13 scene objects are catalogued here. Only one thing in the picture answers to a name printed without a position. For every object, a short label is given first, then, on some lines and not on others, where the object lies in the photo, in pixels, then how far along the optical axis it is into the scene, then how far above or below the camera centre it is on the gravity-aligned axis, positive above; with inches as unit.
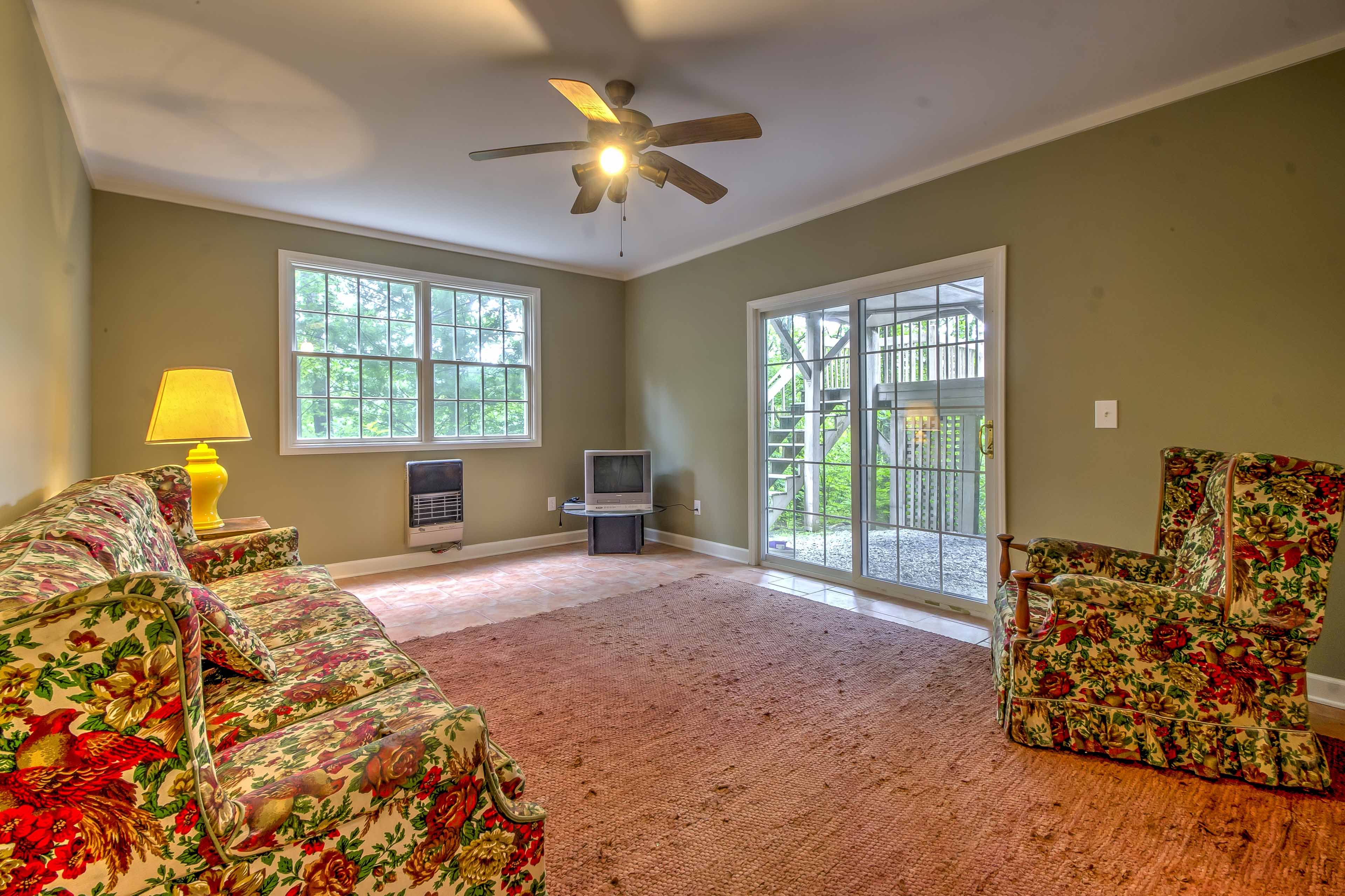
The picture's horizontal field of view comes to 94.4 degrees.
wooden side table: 113.0 -15.9
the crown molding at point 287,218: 142.0 +60.0
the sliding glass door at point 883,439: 134.5 +1.0
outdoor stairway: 163.3 -2.8
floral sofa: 30.7 -20.5
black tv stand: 200.4 -29.0
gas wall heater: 183.5 -17.1
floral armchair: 68.9 -24.4
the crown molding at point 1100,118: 93.0 +58.4
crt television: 200.8 -11.9
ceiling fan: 91.0 +47.2
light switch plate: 112.6 +4.9
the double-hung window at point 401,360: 169.3 +25.5
